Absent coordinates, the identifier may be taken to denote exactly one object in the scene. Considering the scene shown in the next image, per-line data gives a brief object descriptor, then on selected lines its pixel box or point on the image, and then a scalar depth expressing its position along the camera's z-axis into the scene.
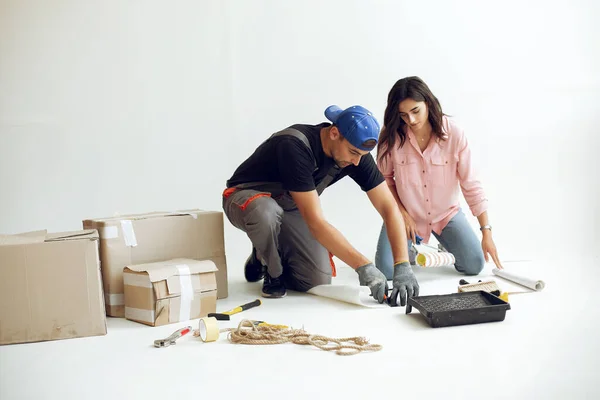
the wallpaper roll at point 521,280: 3.02
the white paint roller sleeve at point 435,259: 3.38
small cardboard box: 2.54
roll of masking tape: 2.30
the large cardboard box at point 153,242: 2.72
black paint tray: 2.40
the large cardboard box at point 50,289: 2.30
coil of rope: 2.18
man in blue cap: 2.69
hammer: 2.59
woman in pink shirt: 3.32
